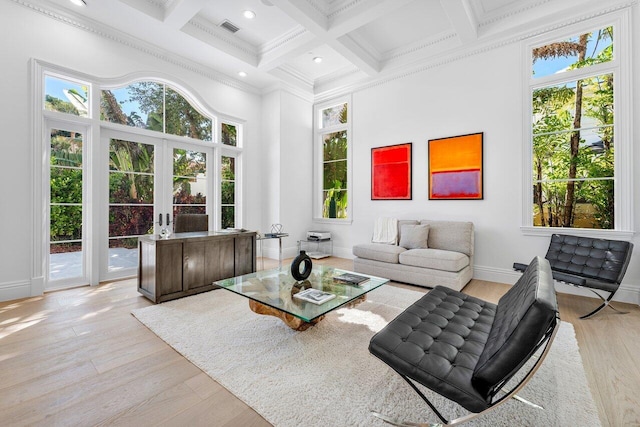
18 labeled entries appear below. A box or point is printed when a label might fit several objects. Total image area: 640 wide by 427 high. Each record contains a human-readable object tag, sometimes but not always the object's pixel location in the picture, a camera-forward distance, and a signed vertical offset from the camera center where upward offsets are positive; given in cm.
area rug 155 -105
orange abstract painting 432 +70
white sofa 370 -59
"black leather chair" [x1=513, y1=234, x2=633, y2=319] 284 -51
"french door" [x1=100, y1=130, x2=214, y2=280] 414 +35
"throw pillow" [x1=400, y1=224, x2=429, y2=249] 430 -36
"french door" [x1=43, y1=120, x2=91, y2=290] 363 +10
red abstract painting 505 +73
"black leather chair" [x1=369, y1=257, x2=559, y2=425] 116 -67
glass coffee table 208 -65
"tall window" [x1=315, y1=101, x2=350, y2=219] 599 +115
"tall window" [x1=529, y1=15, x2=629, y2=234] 347 +105
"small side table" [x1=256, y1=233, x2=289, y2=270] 444 -58
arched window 416 +160
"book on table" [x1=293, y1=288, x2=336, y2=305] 217 -65
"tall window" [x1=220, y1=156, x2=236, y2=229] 551 +41
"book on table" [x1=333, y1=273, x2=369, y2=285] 263 -62
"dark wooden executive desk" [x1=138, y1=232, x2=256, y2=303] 321 -60
